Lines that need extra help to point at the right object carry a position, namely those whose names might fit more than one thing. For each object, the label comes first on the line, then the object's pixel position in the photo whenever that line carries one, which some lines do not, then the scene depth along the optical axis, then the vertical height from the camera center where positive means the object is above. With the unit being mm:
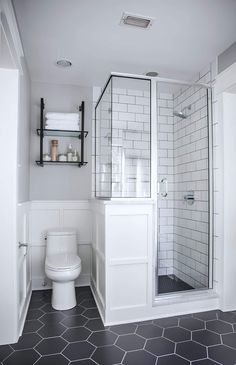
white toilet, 2393 -829
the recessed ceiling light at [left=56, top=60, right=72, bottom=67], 2626 +1269
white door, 2160 -724
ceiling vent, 1961 +1296
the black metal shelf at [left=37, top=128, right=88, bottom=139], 2938 +625
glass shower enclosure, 2457 +244
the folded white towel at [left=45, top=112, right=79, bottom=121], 2926 +803
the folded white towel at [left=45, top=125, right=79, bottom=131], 2930 +671
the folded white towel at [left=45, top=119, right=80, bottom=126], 2927 +733
